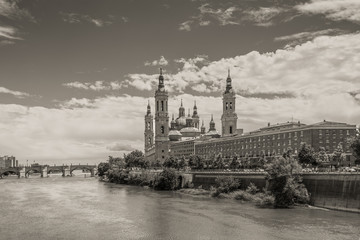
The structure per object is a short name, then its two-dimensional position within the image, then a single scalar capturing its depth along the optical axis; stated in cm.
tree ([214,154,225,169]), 12425
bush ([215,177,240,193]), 8544
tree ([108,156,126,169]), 18572
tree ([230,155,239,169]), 11706
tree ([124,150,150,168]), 17388
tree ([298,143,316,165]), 9050
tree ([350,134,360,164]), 7351
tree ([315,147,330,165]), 9319
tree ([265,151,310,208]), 6512
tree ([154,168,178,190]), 10811
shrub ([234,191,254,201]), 7627
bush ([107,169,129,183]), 14838
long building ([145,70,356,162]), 11831
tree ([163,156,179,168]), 14850
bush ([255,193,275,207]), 6736
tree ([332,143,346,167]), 9338
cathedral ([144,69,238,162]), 19512
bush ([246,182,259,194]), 7913
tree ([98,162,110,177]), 19569
